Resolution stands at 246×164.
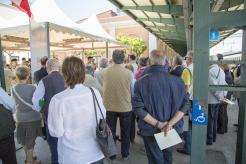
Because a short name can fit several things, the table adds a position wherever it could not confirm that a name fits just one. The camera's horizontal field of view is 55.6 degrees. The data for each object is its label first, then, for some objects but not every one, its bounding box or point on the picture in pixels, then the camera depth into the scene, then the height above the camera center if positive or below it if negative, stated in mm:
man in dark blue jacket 2561 -463
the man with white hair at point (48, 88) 3133 -372
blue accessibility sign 2201 -532
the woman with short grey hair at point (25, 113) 3434 -789
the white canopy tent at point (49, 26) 5773 +917
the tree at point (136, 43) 29497 +2100
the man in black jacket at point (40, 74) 4242 -249
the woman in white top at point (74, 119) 2045 -528
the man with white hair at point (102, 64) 5404 -113
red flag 4419 +1054
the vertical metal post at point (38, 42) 4930 +404
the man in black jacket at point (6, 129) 2539 -749
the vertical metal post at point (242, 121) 2316 -632
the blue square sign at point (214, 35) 2298 +242
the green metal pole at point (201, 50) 2068 +78
